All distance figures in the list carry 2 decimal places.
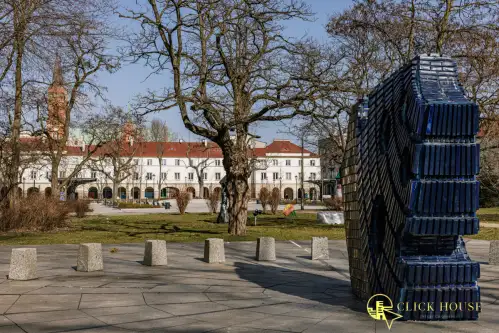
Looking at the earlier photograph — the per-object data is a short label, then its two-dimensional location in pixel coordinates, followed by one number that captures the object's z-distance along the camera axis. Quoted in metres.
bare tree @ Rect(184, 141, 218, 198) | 103.92
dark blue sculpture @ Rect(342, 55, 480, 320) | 6.66
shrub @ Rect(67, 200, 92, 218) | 36.44
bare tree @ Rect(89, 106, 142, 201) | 33.06
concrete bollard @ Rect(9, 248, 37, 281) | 10.48
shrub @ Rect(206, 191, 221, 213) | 41.81
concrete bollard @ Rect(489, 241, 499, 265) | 13.84
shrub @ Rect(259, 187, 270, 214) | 44.44
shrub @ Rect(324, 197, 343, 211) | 42.78
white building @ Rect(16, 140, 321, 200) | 106.06
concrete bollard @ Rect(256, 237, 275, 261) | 13.96
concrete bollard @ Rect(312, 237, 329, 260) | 14.32
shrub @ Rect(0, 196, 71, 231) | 22.22
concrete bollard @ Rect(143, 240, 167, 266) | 12.68
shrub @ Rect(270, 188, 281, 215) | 42.72
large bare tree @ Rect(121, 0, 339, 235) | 18.56
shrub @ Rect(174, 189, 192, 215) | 41.00
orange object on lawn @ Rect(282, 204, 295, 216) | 33.09
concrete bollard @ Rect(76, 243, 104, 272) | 11.63
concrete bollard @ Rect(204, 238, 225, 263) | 13.28
